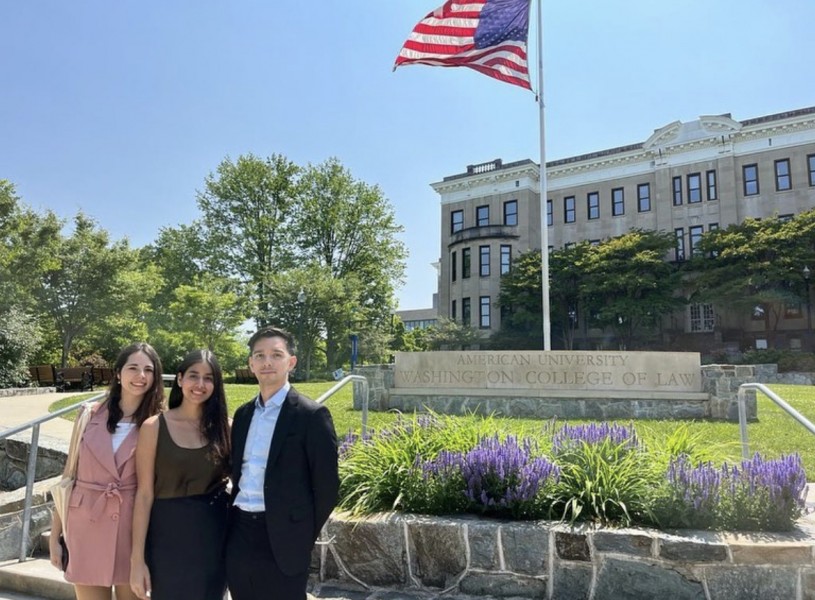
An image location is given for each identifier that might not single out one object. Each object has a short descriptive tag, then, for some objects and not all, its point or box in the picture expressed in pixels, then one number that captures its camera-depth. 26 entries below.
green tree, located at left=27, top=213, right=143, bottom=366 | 24.31
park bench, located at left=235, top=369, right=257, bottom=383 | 25.70
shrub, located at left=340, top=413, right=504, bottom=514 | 4.16
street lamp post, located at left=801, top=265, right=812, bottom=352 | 28.44
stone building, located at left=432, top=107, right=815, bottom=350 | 33.06
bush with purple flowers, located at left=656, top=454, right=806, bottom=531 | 3.51
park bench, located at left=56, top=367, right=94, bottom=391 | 18.80
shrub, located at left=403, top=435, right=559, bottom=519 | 3.82
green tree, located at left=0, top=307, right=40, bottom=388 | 17.00
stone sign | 11.23
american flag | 11.88
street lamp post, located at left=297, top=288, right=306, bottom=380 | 30.36
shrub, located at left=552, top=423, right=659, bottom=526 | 3.70
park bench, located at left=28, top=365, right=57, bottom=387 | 19.09
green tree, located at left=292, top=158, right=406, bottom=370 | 41.28
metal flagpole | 13.48
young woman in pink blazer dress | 2.73
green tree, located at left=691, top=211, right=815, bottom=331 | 28.09
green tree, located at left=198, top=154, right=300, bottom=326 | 40.31
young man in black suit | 2.43
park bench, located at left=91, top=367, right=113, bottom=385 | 21.25
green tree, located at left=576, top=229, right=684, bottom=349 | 31.94
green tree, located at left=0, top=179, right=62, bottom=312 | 19.14
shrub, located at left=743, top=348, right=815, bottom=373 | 24.62
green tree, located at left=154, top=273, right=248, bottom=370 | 27.28
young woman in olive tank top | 2.57
